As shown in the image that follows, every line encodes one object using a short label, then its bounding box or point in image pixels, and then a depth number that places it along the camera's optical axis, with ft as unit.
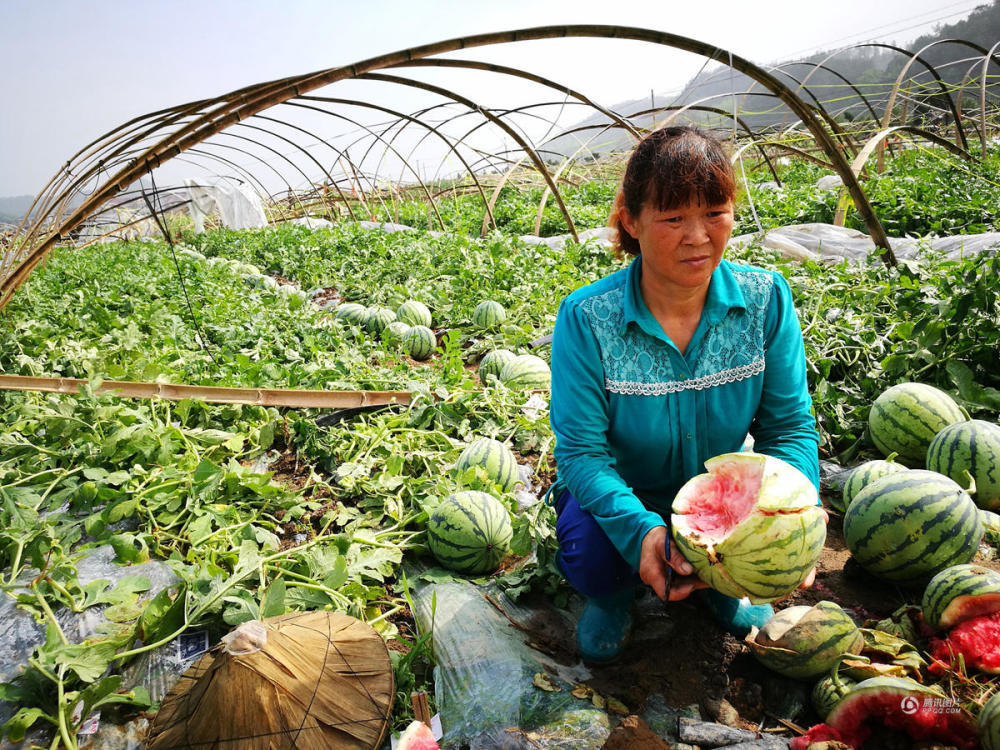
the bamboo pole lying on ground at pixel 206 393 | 10.75
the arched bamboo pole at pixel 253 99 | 8.93
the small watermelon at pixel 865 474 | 7.34
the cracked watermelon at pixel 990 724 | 4.18
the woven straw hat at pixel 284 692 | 4.59
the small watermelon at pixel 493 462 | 8.81
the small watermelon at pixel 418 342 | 15.75
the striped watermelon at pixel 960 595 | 5.30
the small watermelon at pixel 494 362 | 12.62
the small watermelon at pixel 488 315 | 16.26
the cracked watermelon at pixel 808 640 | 5.36
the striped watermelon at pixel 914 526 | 6.02
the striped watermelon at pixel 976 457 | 7.22
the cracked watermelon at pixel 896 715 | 4.46
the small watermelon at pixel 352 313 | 17.88
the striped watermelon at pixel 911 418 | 8.25
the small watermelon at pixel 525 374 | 11.92
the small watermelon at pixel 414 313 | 17.13
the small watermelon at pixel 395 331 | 15.38
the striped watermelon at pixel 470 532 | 7.34
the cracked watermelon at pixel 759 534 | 4.68
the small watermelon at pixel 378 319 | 17.08
